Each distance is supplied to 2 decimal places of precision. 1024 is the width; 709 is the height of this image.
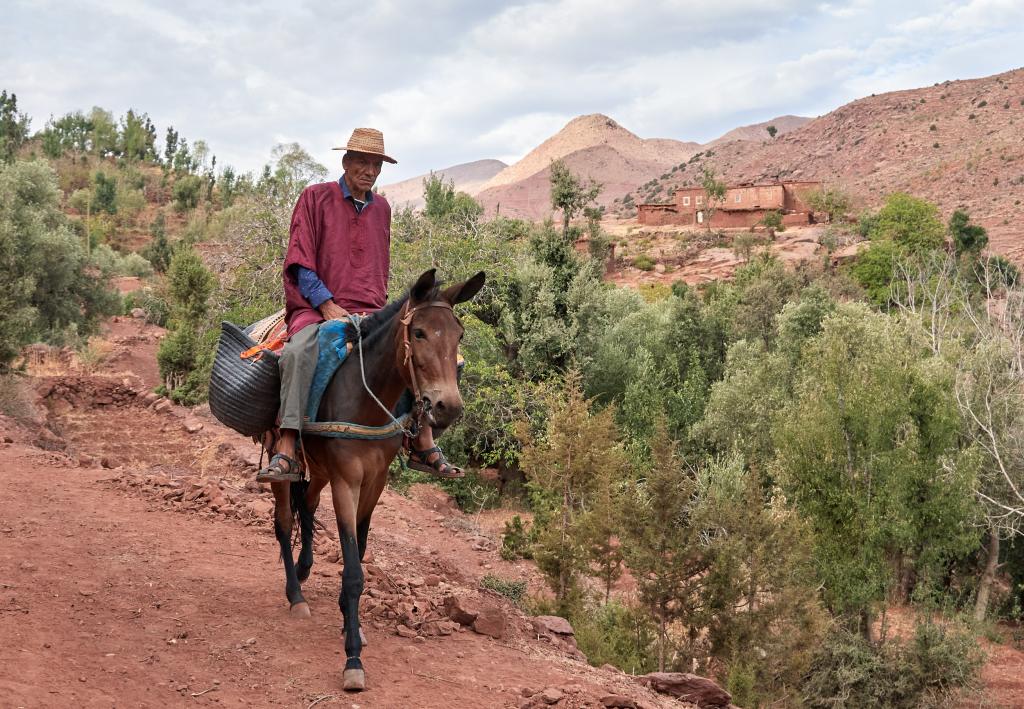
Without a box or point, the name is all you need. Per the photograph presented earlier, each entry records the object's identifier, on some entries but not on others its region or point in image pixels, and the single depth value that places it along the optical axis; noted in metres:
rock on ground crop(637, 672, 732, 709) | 7.36
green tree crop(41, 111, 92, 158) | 79.50
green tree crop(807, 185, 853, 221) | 78.06
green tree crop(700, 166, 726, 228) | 78.56
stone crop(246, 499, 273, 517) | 8.99
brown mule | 4.81
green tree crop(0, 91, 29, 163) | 69.86
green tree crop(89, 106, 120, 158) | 82.69
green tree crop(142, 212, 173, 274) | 56.56
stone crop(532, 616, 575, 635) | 7.68
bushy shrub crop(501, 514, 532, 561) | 15.49
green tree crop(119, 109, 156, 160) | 84.19
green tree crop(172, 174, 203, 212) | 70.81
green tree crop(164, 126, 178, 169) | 88.44
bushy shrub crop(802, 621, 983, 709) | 17.47
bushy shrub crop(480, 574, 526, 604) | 9.50
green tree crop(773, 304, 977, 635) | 20.05
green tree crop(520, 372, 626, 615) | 12.91
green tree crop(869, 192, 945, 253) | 64.25
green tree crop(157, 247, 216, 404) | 23.38
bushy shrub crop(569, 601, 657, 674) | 11.22
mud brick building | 76.94
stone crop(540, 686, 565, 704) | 5.20
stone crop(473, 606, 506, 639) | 6.54
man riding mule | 5.64
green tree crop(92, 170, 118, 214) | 65.56
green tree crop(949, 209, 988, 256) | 63.16
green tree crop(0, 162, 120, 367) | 20.91
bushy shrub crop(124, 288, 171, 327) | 41.41
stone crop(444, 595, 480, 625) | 6.54
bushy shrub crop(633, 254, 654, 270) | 68.38
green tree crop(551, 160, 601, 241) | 47.31
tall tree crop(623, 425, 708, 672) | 12.09
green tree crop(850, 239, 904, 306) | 55.44
